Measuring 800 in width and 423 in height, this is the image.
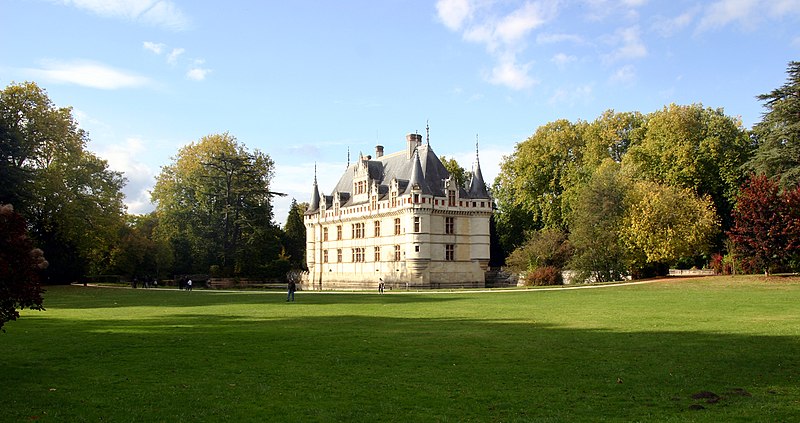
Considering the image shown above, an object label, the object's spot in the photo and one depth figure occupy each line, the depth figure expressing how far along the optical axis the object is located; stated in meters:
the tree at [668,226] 45.28
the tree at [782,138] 43.09
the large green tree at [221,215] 64.12
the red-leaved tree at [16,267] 12.68
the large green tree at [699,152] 52.94
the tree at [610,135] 63.31
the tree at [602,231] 48.25
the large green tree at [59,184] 48.94
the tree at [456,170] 75.81
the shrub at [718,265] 47.09
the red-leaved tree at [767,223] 36.34
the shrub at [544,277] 51.53
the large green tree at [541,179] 66.25
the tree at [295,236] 79.75
